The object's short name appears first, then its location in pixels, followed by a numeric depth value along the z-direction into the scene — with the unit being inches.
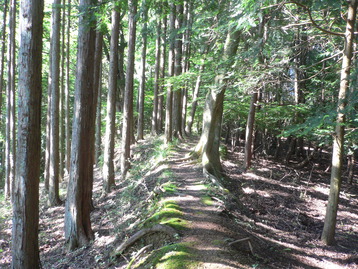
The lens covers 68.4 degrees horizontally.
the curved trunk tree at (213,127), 394.0
